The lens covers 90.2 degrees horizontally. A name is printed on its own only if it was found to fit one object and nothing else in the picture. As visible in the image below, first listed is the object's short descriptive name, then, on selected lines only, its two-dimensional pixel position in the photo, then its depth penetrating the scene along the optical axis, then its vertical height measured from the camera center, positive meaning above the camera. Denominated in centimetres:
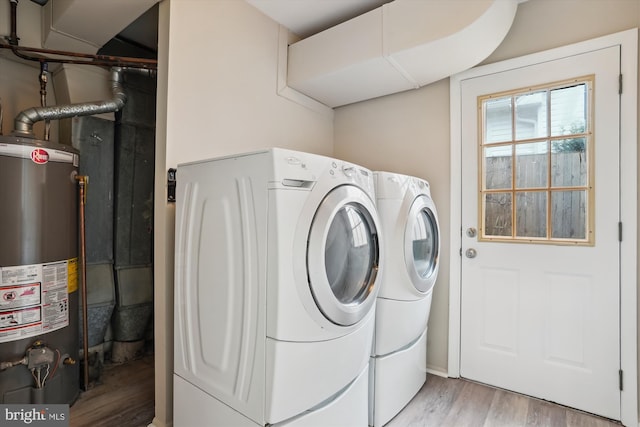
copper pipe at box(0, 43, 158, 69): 196 +100
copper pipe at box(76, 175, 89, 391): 197 -51
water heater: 157 -30
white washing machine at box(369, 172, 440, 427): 172 -45
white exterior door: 181 -21
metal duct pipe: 184 +65
